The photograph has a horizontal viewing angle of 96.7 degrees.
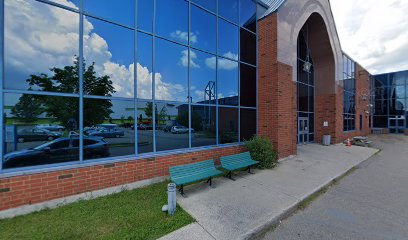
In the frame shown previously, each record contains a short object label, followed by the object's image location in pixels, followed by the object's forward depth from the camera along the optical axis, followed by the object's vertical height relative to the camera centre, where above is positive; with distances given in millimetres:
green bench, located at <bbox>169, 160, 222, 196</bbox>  4746 -1518
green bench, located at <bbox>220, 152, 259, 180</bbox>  6016 -1478
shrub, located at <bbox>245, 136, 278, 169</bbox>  7270 -1287
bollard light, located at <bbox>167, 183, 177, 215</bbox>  3766 -1674
